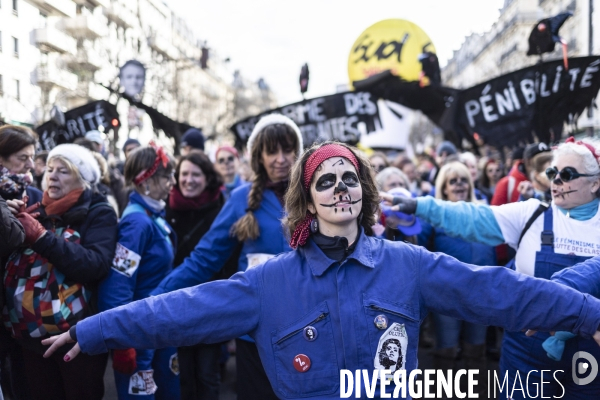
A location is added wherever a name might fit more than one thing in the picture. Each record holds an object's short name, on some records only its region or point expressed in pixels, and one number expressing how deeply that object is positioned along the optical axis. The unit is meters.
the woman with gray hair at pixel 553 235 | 2.67
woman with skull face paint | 1.81
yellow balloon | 9.62
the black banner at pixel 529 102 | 5.61
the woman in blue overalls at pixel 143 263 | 3.13
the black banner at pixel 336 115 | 6.82
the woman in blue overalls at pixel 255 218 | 2.97
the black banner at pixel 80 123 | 7.60
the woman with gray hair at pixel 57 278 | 2.88
